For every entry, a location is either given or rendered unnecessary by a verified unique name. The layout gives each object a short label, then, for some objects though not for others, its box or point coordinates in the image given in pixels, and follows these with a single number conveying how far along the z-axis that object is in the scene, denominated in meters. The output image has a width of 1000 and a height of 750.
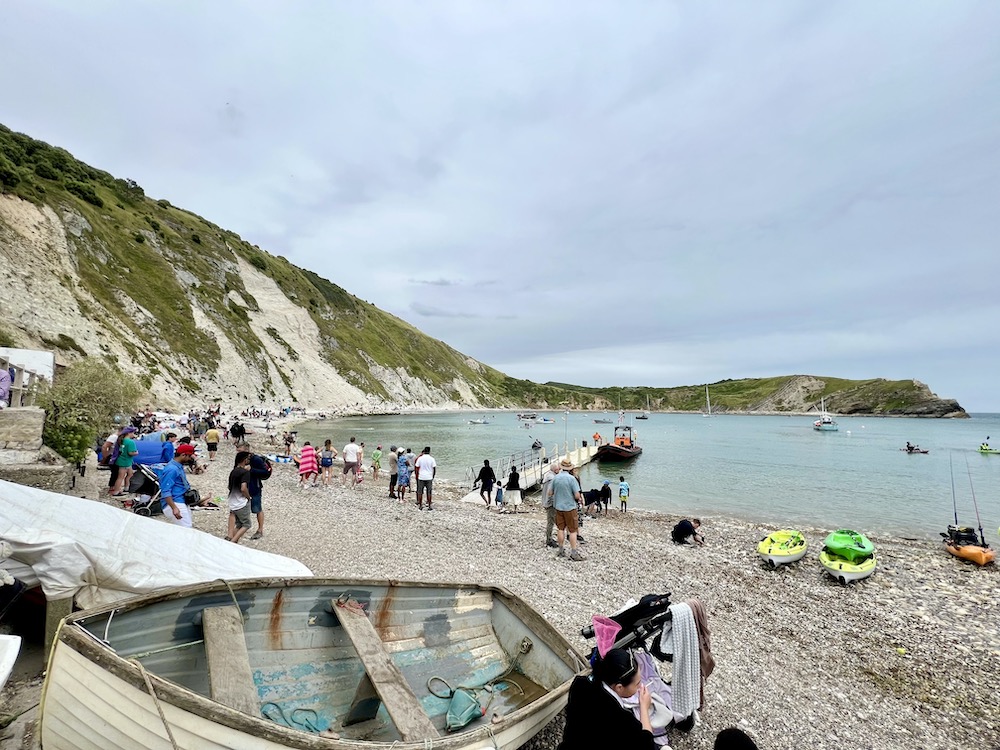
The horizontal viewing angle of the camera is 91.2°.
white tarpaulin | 4.98
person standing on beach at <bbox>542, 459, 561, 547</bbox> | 13.52
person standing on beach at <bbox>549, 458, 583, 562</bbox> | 12.06
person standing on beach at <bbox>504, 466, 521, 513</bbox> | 20.91
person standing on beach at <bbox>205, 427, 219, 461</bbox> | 26.86
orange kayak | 14.80
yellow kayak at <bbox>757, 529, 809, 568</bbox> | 13.48
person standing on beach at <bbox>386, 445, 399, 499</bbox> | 19.78
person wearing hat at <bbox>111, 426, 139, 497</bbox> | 13.41
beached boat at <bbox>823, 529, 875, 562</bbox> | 12.88
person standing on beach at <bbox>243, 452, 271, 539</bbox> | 11.02
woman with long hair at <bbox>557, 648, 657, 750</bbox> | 3.80
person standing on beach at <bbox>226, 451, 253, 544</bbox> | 10.44
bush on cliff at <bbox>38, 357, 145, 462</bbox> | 12.12
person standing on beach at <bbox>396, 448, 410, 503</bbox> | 19.70
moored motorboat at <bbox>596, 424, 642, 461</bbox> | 45.94
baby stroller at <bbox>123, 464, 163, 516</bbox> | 10.95
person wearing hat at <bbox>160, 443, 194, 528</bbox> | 9.85
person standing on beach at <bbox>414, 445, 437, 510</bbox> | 17.42
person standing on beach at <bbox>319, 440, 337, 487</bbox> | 22.08
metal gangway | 28.64
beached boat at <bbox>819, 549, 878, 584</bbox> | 12.44
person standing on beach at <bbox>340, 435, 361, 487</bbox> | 21.58
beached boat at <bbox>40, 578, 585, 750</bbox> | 3.30
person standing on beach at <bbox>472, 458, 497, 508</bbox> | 20.45
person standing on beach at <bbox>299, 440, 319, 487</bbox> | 21.50
